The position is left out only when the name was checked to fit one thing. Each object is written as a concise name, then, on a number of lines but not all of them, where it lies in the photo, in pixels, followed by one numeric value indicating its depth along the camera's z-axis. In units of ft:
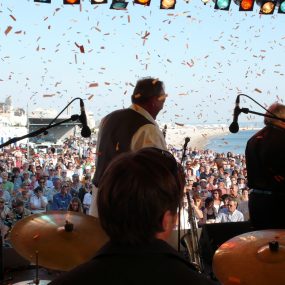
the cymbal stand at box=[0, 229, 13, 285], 11.59
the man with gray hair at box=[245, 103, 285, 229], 10.61
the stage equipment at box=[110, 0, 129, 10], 19.54
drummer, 3.58
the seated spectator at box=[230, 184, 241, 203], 27.73
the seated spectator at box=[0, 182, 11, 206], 26.70
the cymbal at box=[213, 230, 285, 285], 6.44
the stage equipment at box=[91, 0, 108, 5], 19.05
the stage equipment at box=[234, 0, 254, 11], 20.57
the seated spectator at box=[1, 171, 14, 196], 30.08
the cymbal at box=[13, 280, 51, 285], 9.02
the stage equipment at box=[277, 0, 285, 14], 20.47
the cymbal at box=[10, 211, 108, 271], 7.66
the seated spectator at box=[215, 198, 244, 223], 22.66
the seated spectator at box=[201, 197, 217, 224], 23.74
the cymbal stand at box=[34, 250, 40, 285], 7.58
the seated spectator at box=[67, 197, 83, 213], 21.48
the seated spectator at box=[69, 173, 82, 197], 29.07
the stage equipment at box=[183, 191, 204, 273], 12.16
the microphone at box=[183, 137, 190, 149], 11.52
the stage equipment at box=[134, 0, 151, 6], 19.71
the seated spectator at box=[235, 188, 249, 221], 23.57
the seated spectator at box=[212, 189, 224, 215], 24.44
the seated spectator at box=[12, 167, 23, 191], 31.55
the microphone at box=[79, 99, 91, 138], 10.03
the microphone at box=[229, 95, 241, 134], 11.33
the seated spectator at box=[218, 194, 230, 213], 23.24
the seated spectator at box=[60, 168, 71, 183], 35.15
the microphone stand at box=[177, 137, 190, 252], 11.55
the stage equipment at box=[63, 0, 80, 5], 18.72
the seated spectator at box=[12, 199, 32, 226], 22.77
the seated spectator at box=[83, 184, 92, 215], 26.67
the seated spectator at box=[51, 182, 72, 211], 26.66
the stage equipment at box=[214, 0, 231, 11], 20.53
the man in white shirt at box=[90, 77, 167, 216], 9.83
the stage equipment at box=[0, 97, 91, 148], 9.57
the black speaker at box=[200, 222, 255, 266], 14.94
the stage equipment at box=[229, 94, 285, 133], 11.29
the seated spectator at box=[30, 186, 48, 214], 26.63
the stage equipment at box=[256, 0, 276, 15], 20.40
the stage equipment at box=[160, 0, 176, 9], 20.01
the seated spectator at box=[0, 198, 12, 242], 21.81
